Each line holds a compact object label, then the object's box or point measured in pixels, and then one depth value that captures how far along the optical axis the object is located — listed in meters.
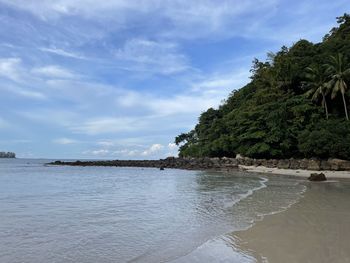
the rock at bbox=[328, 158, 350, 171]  34.69
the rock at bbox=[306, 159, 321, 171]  37.12
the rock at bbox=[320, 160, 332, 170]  35.85
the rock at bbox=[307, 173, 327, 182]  27.71
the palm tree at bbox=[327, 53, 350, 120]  41.38
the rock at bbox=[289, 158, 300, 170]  40.69
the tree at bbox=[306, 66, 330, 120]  43.91
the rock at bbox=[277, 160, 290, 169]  42.19
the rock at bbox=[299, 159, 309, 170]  39.19
